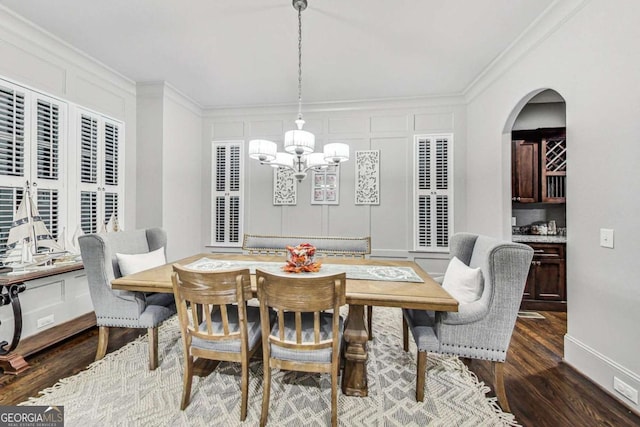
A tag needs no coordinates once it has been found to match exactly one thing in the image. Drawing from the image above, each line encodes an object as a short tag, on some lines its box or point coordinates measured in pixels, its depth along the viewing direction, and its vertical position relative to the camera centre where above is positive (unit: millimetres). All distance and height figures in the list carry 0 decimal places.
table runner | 2049 -461
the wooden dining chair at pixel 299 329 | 1416 -633
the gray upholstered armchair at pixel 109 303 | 2080 -701
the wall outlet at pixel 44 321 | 2555 -1037
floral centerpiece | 2047 -344
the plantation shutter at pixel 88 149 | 3045 +730
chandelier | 2164 +525
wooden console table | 2023 -964
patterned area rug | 1607 -1202
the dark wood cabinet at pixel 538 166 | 3521 +642
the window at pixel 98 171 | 3066 +499
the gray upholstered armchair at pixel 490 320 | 1628 -655
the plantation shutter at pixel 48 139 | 2633 +730
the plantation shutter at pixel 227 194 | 4500 +328
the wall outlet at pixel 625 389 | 1660 -1091
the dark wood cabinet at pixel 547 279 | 3314 -784
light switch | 1824 -148
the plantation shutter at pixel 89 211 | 3062 +20
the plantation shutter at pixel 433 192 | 4020 +340
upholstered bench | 3160 -368
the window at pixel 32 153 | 2357 +559
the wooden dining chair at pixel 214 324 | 1519 -656
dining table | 1616 -486
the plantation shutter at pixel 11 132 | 2340 +706
